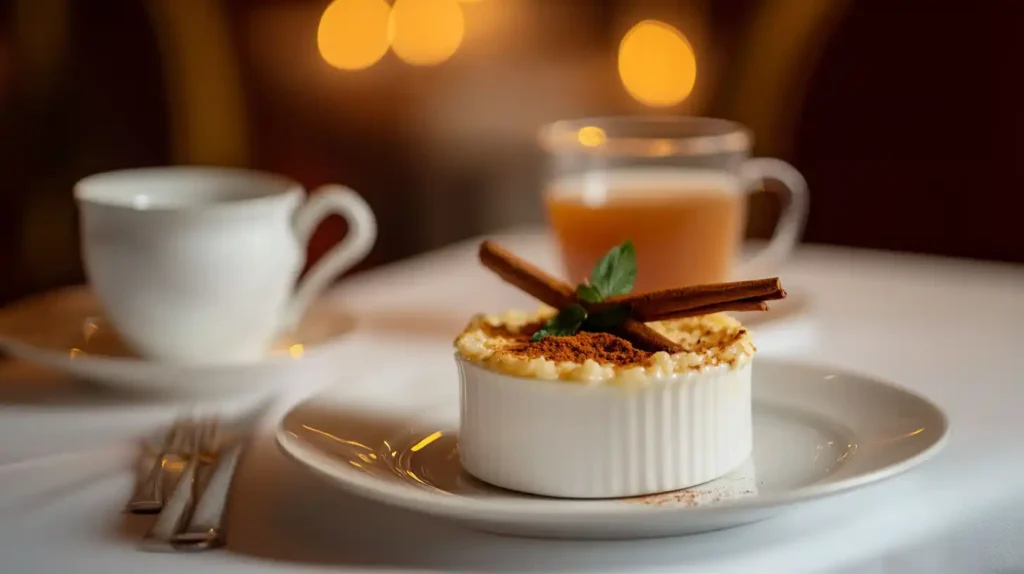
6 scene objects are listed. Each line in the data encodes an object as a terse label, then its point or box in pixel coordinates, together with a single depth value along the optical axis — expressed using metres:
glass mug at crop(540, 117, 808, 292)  0.98
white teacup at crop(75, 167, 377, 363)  0.86
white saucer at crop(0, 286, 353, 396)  0.85
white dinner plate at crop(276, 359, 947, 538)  0.69
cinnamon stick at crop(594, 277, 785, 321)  0.77
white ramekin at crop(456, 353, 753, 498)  0.73
